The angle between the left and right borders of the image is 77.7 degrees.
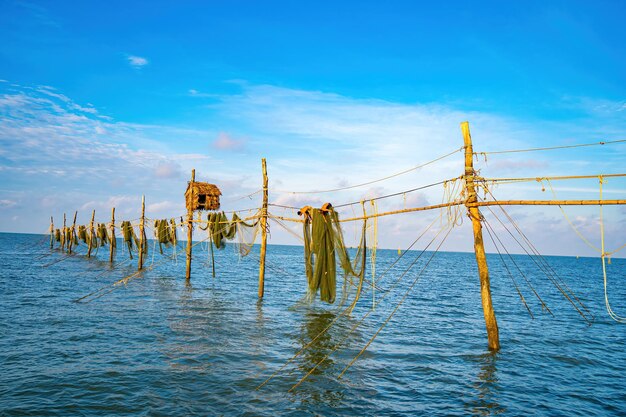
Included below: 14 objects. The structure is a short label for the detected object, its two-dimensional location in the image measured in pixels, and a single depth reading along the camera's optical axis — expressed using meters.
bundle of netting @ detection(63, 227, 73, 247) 55.50
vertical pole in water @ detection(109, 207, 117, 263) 37.00
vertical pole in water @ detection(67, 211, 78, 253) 51.95
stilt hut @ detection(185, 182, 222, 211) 26.34
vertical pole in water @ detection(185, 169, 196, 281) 26.45
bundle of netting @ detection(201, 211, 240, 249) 22.25
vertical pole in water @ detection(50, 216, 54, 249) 66.75
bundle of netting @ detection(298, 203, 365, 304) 13.11
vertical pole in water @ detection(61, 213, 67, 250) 57.99
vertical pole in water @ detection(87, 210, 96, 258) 44.53
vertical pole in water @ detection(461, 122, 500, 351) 10.88
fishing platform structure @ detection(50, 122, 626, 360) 10.33
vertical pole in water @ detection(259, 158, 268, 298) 19.52
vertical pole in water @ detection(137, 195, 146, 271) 31.56
